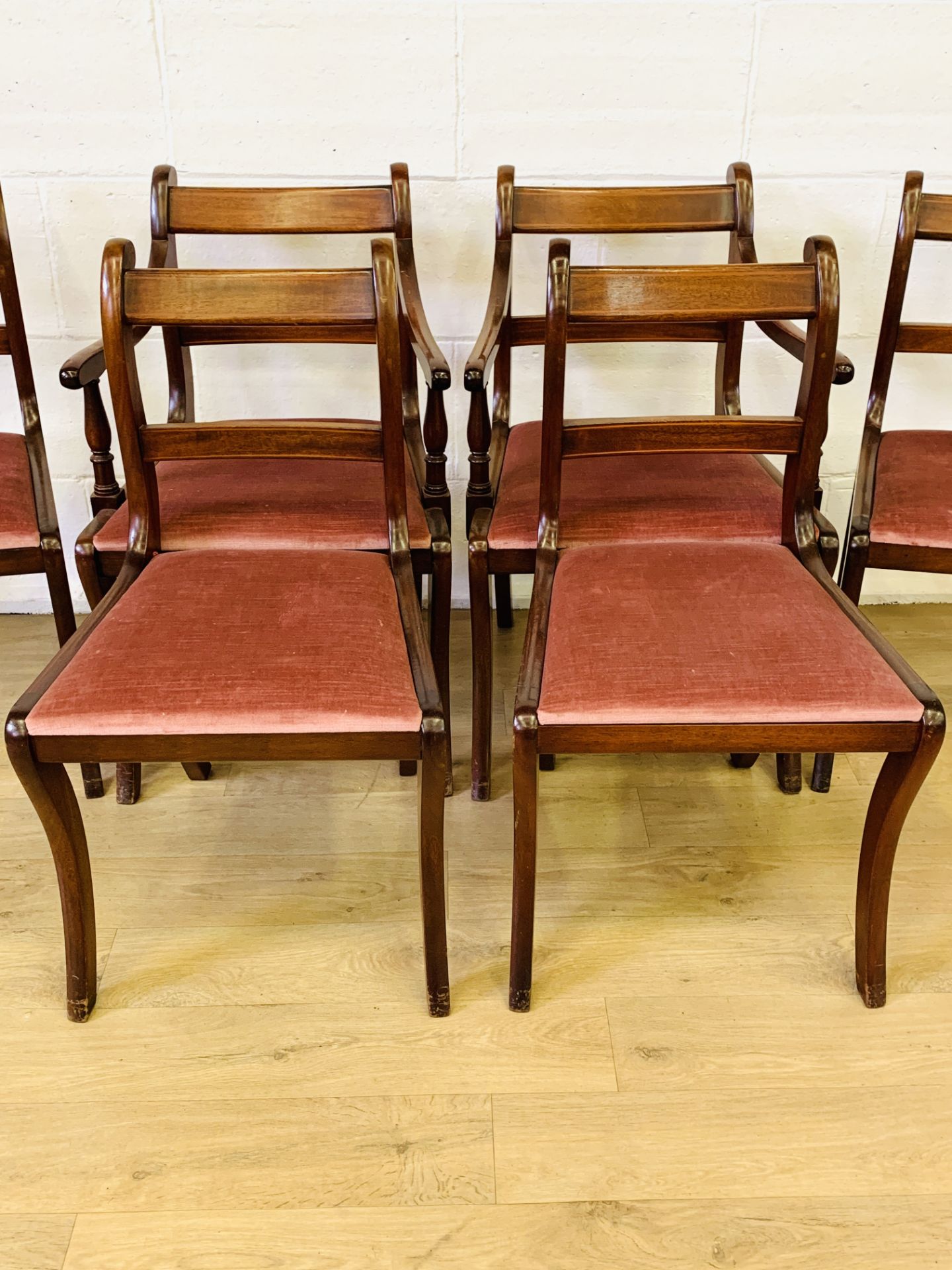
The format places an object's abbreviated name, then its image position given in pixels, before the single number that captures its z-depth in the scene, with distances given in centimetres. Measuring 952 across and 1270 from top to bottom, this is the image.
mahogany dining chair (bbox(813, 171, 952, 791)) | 168
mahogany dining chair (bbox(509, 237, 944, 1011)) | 125
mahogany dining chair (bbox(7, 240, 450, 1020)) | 124
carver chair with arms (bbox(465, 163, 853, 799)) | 163
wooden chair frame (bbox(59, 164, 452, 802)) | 170
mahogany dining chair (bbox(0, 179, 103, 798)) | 167
